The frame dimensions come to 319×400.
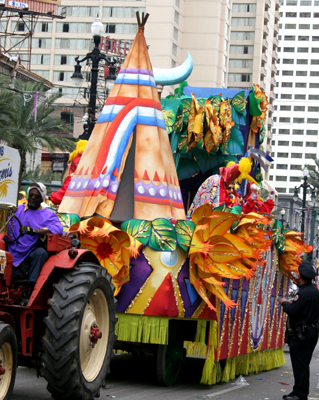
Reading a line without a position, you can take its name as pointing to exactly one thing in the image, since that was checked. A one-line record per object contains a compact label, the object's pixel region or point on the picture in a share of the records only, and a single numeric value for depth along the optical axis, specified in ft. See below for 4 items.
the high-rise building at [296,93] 471.21
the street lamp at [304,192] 114.32
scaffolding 265.54
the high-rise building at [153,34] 242.17
